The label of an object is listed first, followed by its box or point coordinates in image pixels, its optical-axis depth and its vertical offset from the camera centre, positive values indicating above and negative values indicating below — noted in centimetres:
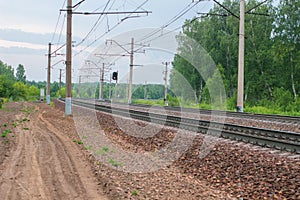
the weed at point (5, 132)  1581 -173
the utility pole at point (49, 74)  5948 +316
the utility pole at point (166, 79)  5185 +260
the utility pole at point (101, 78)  8084 +347
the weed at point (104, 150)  1273 -191
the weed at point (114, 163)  1082 -196
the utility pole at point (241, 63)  2912 +269
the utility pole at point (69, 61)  2827 +254
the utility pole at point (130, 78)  5784 +257
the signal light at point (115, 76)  3928 +198
